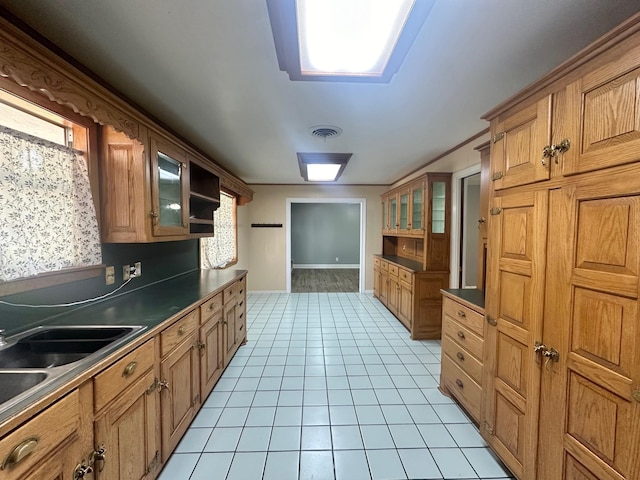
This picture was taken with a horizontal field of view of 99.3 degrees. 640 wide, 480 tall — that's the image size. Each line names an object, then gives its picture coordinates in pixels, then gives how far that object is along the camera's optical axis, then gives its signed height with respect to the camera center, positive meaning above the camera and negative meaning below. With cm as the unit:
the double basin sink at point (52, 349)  94 -53
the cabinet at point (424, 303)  342 -91
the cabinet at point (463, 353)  184 -91
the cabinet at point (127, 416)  80 -76
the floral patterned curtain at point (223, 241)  369 -18
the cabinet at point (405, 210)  364 +33
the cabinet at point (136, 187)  177 +28
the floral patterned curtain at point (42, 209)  125 +9
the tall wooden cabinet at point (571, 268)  94 -15
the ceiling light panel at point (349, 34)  108 +89
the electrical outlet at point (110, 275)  184 -33
